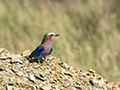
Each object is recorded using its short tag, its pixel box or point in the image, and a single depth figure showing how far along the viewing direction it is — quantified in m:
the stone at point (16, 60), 7.84
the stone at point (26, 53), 9.18
